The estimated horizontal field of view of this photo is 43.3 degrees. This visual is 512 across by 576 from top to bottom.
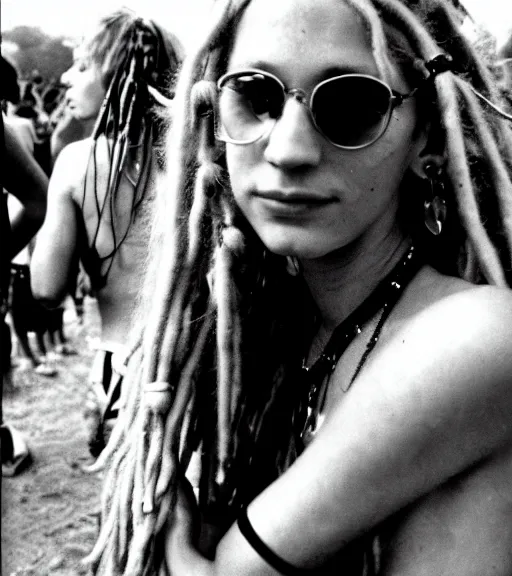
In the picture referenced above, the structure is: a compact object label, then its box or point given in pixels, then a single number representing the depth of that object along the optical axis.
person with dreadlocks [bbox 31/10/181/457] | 3.01
